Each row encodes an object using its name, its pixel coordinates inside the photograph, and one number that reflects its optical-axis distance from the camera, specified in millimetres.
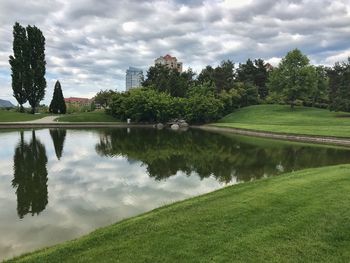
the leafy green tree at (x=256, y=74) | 87938
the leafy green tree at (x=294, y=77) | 63750
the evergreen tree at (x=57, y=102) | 78562
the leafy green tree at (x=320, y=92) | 68750
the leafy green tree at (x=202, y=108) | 65375
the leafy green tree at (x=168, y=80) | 79625
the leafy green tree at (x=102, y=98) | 93125
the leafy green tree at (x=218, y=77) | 79625
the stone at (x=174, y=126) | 60172
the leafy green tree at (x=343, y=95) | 55969
